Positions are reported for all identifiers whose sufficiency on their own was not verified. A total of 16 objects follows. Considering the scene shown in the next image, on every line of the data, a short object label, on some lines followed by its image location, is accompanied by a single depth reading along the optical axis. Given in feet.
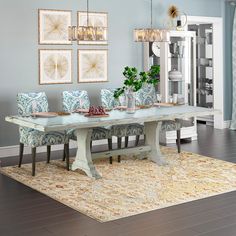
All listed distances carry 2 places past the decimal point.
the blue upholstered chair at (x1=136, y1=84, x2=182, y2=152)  25.72
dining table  18.63
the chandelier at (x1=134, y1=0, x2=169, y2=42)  22.13
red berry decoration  20.30
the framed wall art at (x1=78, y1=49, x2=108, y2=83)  26.07
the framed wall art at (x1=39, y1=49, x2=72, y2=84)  24.72
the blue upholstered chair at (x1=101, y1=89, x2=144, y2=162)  22.75
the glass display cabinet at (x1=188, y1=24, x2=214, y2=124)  35.01
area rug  16.26
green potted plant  20.90
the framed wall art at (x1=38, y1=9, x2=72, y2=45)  24.57
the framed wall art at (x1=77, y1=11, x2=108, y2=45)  25.76
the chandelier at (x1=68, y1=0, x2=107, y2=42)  20.11
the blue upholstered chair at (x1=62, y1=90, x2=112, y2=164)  22.26
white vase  21.26
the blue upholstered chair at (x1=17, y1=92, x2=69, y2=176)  20.42
